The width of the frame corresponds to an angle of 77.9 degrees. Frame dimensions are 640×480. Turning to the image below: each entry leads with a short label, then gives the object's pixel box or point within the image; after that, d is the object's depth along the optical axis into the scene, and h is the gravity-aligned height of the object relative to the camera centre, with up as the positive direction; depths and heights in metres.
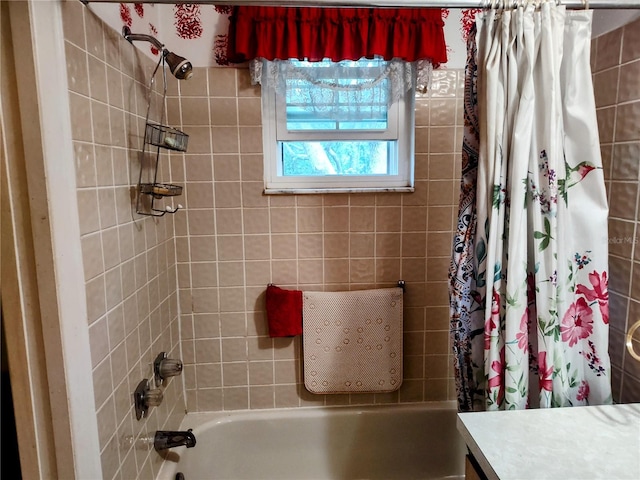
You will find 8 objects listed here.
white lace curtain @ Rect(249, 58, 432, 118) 1.67 +0.45
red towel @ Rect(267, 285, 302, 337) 1.75 -0.54
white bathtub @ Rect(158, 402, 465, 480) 1.82 -1.19
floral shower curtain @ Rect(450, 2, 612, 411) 1.03 -0.09
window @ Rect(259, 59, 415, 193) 1.71 +0.27
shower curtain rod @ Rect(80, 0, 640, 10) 0.97 +0.45
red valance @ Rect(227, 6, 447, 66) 1.56 +0.61
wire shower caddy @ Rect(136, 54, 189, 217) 1.32 +0.14
